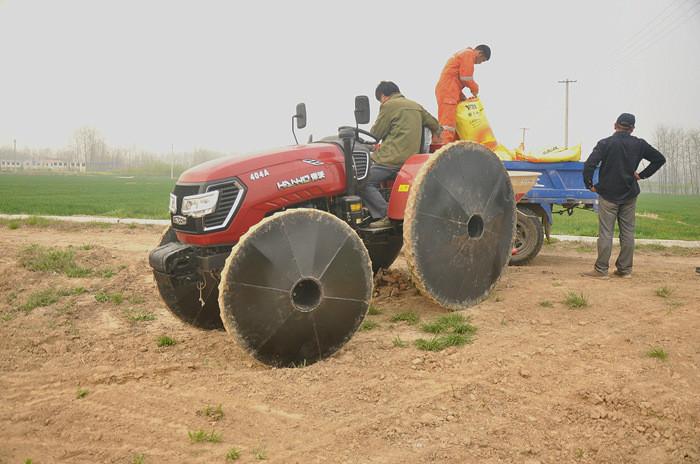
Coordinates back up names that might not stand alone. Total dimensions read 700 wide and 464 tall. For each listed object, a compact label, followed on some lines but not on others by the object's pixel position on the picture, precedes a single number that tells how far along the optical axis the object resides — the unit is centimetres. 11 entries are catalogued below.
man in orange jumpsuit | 794
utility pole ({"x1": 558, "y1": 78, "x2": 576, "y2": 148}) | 5394
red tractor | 440
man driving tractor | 600
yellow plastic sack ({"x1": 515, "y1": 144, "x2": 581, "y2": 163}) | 941
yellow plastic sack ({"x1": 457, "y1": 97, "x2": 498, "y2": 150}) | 798
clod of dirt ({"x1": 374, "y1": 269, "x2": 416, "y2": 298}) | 691
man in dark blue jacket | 751
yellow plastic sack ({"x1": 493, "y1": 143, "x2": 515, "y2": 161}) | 930
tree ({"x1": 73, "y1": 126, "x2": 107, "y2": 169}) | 15162
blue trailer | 934
